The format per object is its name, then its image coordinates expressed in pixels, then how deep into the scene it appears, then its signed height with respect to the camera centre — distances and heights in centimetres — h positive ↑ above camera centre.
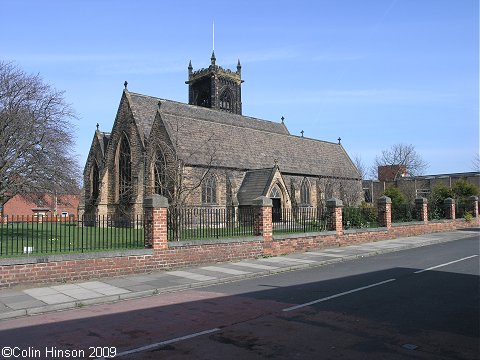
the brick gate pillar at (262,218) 1764 -68
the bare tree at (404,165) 7919 +632
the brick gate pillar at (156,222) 1417 -62
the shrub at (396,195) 4288 +39
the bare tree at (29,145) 1587 +240
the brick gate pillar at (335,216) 2123 -80
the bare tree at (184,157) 2901 +337
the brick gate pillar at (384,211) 2488 -70
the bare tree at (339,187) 4050 +128
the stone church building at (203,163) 3134 +334
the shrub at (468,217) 3441 -159
